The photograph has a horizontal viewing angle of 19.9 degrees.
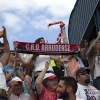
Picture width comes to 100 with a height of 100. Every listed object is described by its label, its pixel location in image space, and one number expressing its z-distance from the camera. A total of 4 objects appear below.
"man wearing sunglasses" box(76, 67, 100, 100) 5.14
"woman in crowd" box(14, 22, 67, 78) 5.84
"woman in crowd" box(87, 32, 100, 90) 5.80
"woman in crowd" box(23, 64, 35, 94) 5.77
